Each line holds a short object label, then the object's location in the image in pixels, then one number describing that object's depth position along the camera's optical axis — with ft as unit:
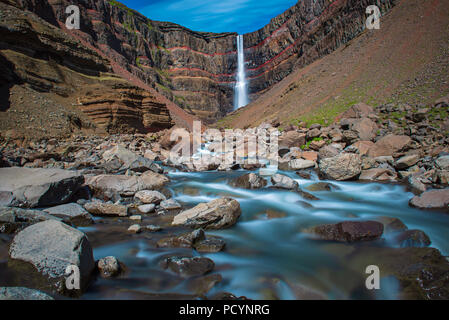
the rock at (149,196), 17.79
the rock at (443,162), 20.90
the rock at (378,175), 23.48
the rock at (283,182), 22.21
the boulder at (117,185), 19.10
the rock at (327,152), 29.27
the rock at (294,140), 39.32
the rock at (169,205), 17.21
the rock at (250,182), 23.02
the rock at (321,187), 22.20
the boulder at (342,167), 23.65
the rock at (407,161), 23.81
